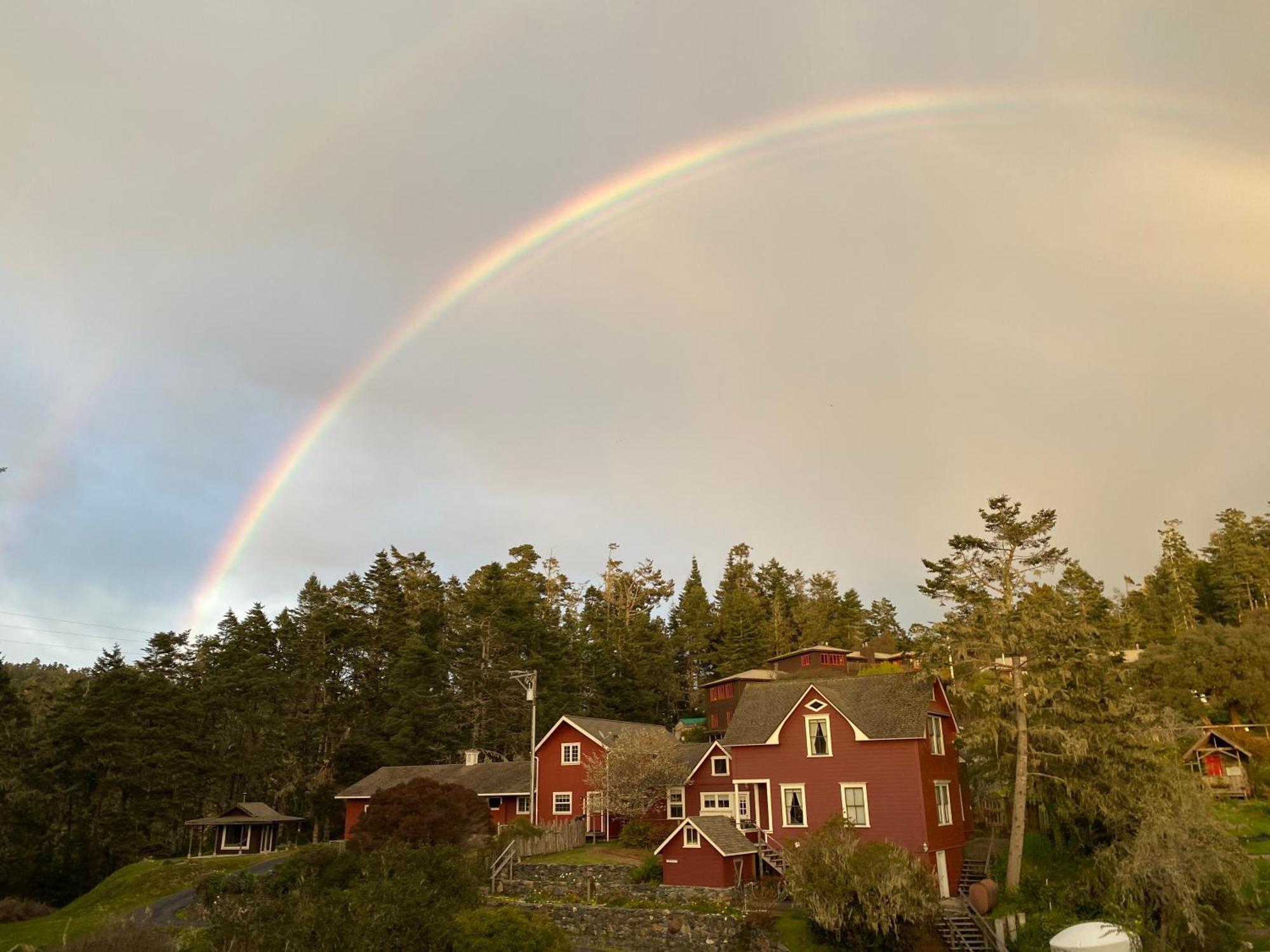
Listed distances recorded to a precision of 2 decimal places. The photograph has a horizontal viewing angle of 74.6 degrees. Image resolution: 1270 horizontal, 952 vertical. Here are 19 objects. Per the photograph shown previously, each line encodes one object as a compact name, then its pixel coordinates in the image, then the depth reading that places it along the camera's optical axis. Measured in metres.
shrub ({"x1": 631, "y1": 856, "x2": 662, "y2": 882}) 38.28
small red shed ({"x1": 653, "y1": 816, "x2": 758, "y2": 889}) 36.75
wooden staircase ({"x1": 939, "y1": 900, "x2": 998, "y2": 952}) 31.00
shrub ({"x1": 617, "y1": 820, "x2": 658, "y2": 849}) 46.03
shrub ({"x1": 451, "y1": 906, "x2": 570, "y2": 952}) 22.81
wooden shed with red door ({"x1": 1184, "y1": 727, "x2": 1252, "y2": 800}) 49.09
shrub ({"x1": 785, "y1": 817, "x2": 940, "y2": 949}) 29.53
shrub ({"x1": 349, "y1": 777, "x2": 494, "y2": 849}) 39.16
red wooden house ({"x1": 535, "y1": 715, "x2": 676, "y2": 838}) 51.84
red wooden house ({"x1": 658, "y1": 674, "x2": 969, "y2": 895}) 38.00
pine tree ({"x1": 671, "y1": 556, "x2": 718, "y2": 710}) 105.19
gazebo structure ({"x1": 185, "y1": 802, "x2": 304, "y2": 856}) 61.50
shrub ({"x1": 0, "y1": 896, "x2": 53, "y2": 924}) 46.38
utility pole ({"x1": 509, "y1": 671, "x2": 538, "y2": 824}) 45.97
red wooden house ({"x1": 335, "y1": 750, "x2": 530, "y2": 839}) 54.41
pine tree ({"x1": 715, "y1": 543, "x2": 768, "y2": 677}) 96.62
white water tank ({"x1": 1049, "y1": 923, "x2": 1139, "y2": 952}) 26.09
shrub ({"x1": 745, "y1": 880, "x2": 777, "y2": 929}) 32.16
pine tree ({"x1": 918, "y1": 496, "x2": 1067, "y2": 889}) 36.00
